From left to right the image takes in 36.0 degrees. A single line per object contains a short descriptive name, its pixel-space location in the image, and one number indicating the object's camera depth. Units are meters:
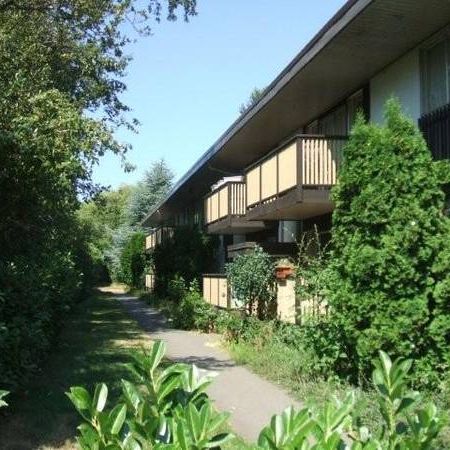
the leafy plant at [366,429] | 2.17
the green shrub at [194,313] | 19.67
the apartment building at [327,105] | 11.16
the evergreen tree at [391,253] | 8.55
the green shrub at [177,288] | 24.78
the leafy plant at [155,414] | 2.20
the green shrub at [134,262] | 52.88
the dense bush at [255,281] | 15.98
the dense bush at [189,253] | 27.24
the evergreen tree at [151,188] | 65.88
